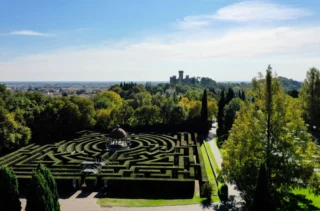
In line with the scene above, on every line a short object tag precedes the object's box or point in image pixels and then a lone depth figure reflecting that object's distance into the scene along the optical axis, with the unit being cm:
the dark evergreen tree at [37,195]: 1903
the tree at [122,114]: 6056
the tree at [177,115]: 6033
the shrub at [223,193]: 2517
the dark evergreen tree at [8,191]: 1969
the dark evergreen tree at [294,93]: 8992
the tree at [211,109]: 6494
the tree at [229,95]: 7459
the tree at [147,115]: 6091
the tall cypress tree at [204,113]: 5897
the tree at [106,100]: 7838
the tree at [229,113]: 5644
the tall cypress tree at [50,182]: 2064
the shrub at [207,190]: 2558
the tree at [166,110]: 6152
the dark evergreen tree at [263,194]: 1858
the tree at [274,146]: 2153
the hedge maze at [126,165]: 2782
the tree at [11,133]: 4166
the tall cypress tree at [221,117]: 5590
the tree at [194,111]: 6300
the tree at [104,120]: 6003
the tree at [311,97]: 5272
